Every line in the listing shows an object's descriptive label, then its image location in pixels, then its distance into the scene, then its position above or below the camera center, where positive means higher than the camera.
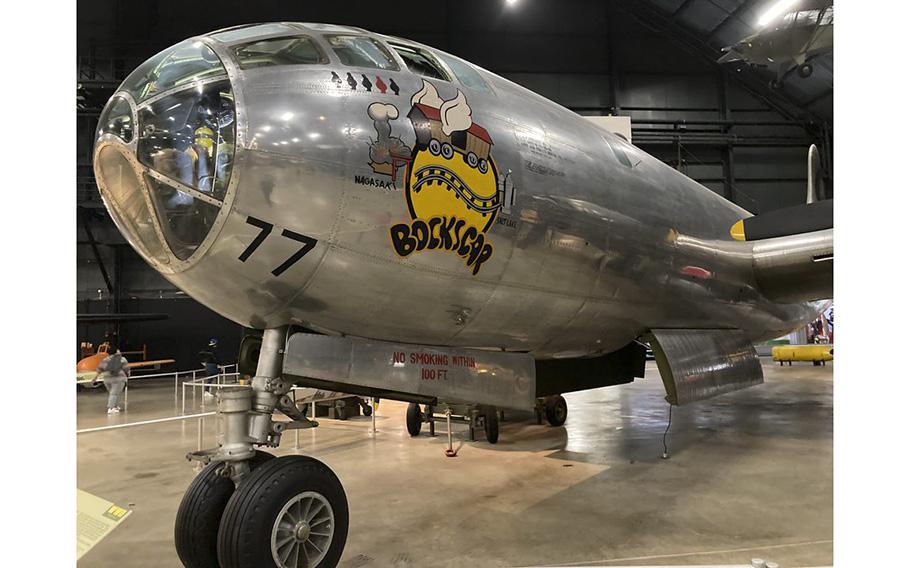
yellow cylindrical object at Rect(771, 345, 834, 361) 23.38 -2.64
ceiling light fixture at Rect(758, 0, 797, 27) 17.61 +9.24
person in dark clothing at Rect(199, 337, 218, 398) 16.80 -2.14
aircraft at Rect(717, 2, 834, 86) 16.11 +7.70
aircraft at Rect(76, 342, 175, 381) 15.68 -2.14
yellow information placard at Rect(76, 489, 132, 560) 3.12 -1.29
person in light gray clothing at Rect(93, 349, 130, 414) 13.40 -1.94
